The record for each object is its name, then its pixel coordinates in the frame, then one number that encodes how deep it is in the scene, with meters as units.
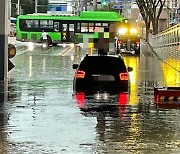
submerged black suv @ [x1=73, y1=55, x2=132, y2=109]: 18.62
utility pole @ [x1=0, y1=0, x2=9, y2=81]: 23.30
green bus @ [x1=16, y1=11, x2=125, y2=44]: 63.22
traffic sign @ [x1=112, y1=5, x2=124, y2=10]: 101.14
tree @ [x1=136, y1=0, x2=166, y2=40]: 62.78
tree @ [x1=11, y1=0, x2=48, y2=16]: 107.76
